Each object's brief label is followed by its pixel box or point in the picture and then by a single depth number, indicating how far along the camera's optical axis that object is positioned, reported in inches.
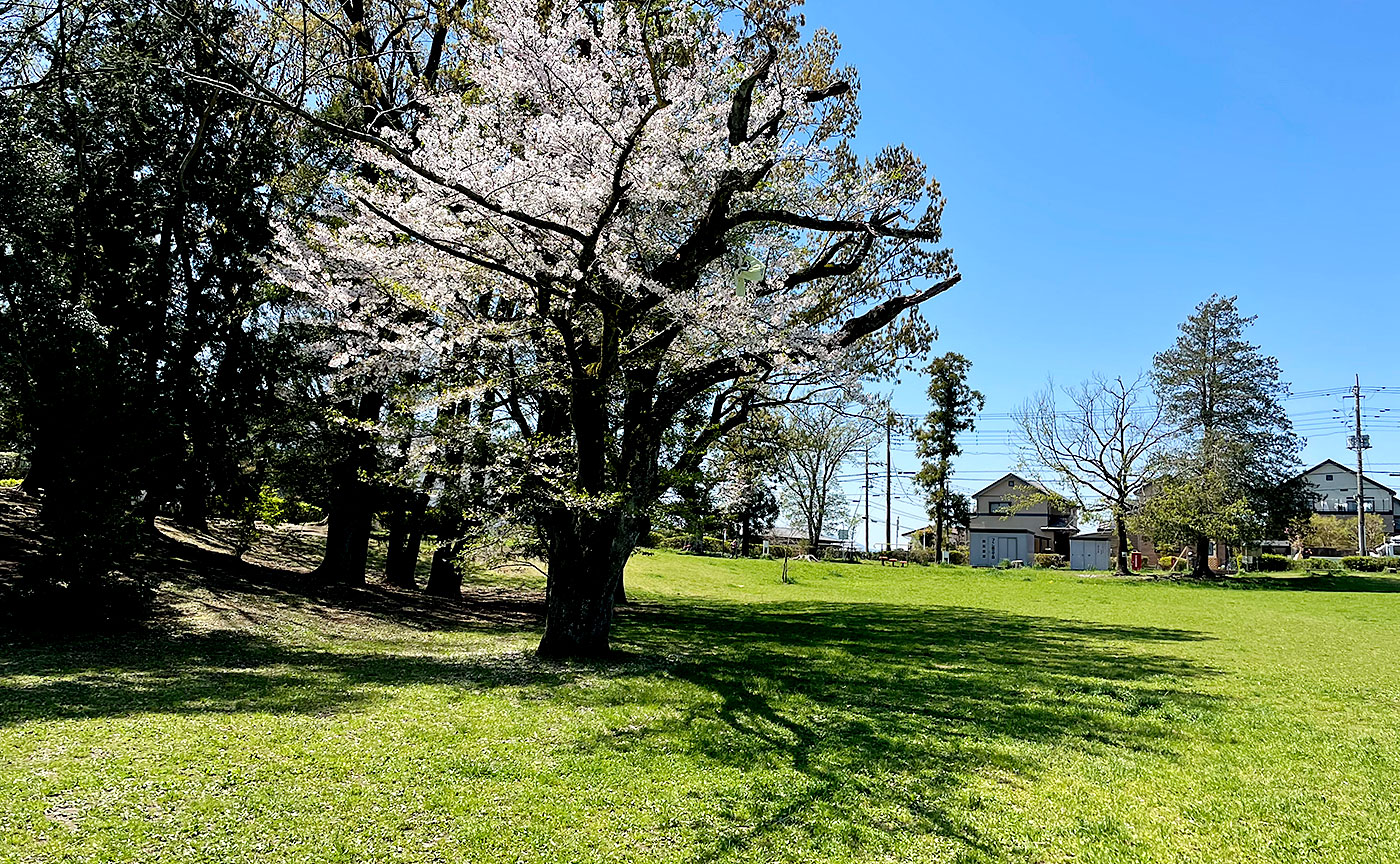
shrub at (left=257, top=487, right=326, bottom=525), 631.8
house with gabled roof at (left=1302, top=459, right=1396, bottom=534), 2977.4
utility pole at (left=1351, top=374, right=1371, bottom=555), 2010.3
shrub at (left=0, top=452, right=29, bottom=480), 671.8
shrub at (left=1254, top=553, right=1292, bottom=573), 1696.6
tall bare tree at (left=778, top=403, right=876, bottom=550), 1543.2
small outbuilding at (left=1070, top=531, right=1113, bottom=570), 1873.8
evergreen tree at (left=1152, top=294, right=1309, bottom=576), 1405.0
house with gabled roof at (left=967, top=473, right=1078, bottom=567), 1930.4
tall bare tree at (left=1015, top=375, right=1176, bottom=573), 1557.6
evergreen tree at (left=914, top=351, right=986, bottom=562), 1753.2
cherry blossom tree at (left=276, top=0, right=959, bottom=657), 317.7
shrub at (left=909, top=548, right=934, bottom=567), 1765.0
